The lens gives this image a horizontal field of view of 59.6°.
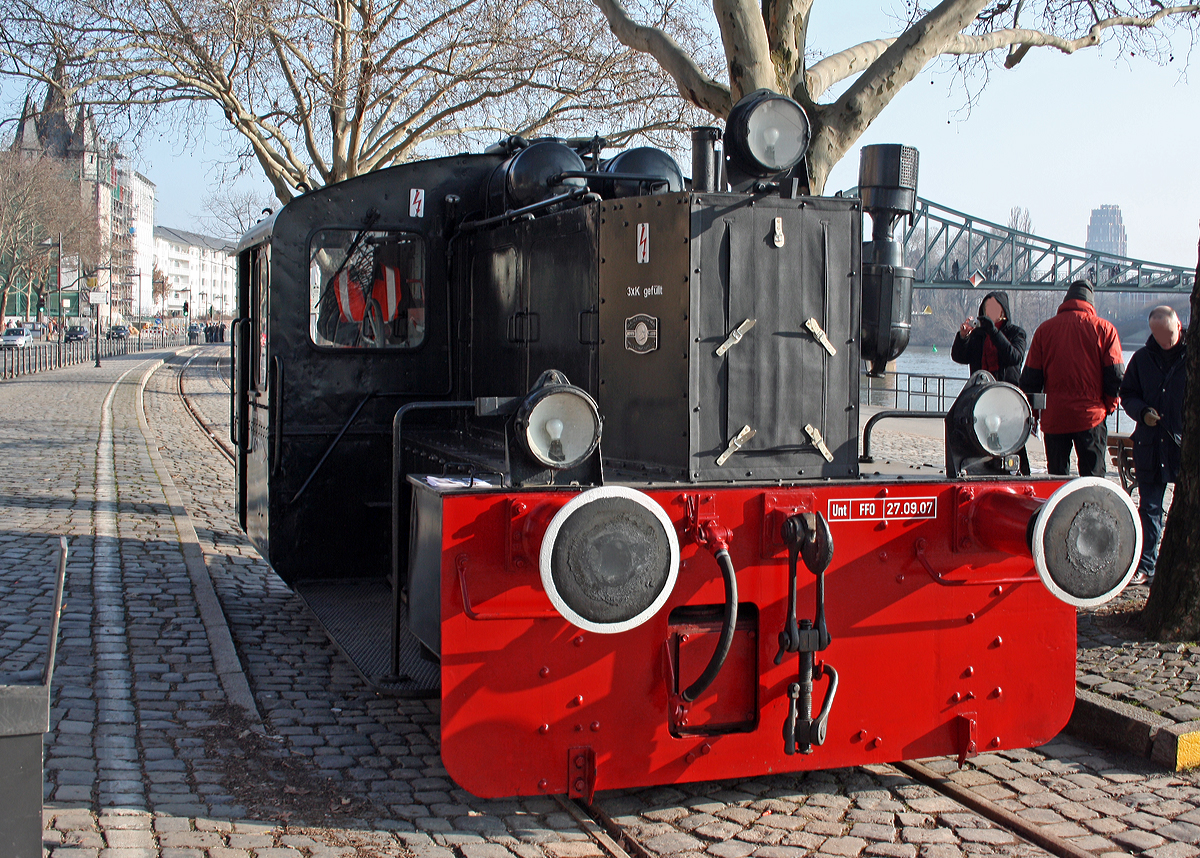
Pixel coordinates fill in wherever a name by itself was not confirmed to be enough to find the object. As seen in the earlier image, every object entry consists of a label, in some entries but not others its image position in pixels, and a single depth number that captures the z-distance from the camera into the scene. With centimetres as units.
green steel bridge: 6488
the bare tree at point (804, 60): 896
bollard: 184
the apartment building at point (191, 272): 15162
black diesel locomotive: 366
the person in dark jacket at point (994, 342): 796
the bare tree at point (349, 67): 1609
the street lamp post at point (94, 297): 4381
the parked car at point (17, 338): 6035
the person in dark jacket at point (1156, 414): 740
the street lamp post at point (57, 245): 5190
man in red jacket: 764
